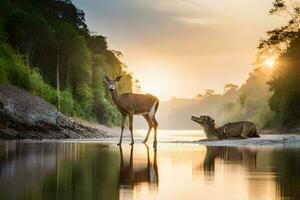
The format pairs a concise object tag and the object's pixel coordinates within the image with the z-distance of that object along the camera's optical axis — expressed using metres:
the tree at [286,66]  66.62
